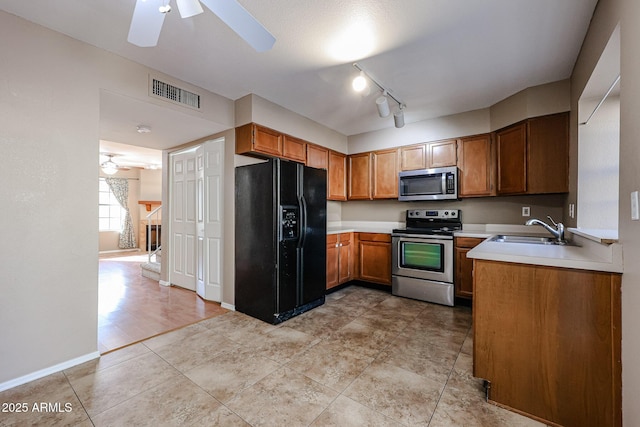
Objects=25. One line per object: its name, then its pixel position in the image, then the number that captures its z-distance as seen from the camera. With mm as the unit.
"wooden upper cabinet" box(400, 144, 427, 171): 3869
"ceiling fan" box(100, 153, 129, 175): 6130
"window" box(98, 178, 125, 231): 7523
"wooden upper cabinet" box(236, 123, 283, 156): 3072
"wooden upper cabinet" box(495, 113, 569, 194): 2738
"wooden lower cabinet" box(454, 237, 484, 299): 3289
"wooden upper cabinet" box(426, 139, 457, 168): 3656
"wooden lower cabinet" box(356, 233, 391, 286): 3971
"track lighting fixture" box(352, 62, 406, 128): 2539
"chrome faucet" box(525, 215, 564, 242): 2242
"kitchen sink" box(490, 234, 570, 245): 2540
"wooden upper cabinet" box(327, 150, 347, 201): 4305
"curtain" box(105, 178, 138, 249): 7730
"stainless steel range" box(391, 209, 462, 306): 3389
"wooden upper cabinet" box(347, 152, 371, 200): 4414
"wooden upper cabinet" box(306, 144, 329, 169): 3890
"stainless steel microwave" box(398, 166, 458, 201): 3582
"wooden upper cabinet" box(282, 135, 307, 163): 3484
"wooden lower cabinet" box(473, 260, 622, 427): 1361
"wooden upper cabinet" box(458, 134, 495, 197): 3389
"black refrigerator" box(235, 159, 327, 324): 2834
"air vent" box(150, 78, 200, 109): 2535
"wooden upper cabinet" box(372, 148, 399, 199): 4117
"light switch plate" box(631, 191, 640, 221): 1139
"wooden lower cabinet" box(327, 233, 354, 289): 3833
